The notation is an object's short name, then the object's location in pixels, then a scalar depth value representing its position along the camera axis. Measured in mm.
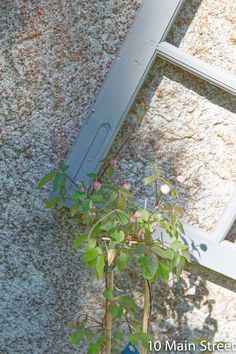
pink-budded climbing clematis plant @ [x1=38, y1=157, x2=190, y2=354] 1215
